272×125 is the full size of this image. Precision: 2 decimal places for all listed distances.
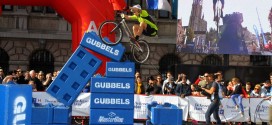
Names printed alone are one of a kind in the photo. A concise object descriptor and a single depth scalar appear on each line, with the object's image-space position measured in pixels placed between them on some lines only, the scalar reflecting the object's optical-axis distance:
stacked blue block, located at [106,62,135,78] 11.63
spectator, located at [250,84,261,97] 18.14
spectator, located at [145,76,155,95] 17.55
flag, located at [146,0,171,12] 20.08
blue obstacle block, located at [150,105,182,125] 11.78
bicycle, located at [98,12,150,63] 12.85
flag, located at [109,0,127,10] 16.62
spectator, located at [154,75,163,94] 17.75
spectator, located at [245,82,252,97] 18.35
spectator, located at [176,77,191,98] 17.11
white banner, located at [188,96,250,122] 17.30
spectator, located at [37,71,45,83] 17.75
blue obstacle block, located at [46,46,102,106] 11.66
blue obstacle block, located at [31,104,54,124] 11.26
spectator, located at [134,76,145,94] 17.49
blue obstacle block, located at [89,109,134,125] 11.46
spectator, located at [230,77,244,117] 17.09
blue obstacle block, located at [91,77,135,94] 11.51
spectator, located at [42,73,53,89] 16.88
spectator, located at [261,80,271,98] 17.95
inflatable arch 16.20
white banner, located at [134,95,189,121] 17.14
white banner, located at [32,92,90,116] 16.97
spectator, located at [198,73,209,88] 16.26
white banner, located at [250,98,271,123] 17.61
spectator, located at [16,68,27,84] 16.51
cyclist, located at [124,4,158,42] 12.98
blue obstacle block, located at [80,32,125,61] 11.83
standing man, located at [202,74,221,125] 14.76
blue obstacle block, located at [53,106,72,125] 11.32
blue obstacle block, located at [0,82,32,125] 6.75
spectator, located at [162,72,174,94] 17.39
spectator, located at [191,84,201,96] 17.67
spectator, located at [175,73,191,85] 16.98
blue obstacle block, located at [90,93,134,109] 11.47
